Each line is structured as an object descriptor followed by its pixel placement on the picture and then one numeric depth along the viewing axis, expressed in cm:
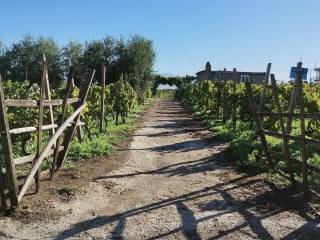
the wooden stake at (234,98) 945
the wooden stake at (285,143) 471
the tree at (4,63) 3410
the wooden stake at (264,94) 804
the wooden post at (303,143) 418
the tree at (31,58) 3299
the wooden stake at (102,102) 922
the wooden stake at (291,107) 614
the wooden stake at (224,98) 1151
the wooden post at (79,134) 752
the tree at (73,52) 3370
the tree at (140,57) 2937
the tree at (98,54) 3048
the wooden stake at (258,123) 548
